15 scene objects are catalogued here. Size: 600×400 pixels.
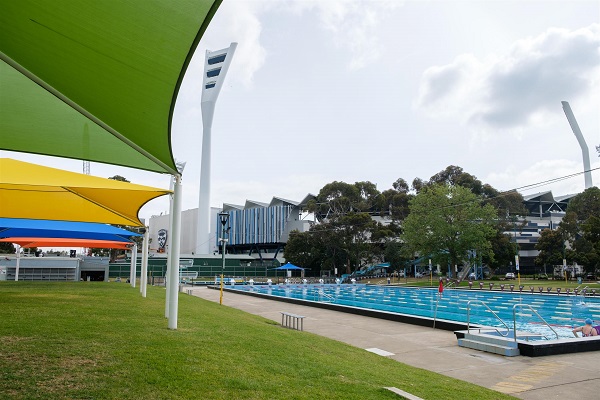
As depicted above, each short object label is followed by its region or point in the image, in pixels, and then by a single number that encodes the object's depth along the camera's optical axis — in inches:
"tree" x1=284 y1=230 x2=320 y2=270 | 2407.7
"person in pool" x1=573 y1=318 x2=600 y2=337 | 419.2
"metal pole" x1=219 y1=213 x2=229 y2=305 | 759.4
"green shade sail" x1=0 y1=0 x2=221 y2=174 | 127.6
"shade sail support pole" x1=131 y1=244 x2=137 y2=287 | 925.0
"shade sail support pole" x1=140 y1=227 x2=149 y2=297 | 693.9
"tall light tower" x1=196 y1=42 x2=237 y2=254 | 3253.0
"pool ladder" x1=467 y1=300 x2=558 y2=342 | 432.4
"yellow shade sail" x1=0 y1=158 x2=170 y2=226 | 367.6
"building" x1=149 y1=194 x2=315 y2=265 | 3181.6
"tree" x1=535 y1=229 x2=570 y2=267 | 2018.9
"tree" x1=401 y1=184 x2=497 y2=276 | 1748.3
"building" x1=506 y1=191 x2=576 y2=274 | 3021.7
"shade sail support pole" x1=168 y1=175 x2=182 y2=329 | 331.0
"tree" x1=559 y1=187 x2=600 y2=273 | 1774.1
